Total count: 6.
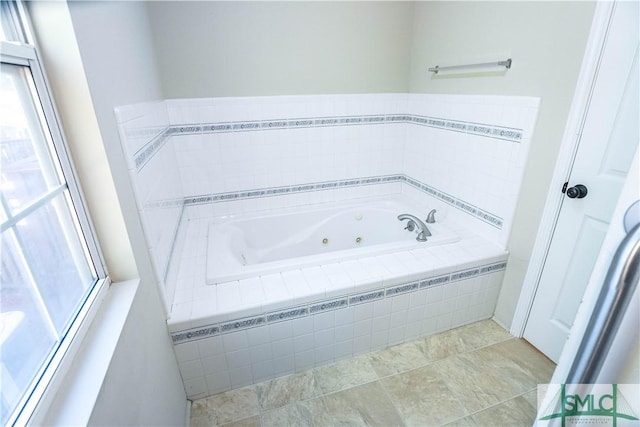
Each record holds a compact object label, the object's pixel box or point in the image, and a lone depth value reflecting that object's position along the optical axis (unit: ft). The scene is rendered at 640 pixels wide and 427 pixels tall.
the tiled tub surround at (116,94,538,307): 5.53
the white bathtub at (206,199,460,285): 6.72
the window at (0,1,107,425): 1.94
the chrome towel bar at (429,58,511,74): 5.16
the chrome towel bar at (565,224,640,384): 1.35
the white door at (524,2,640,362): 3.88
